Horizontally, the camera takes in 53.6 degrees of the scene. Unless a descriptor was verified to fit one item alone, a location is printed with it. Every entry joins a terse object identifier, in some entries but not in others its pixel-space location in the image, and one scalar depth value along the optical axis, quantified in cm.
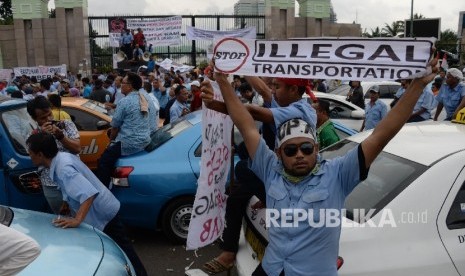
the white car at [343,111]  918
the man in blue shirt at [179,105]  832
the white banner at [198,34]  1689
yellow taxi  750
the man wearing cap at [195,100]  848
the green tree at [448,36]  4636
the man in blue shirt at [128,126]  516
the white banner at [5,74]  1962
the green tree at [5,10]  4444
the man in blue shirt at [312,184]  215
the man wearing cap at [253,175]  296
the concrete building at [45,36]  2408
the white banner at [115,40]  2030
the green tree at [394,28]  5238
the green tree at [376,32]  5445
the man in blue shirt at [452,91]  777
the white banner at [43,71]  1892
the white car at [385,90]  1314
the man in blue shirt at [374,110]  735
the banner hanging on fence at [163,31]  1911
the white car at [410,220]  256
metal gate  2458
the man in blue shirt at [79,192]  342
